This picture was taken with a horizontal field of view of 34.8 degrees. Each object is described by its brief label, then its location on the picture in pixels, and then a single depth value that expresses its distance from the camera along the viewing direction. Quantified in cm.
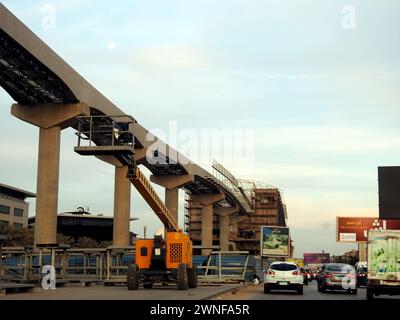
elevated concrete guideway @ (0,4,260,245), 3800
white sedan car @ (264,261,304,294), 3061
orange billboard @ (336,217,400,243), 8300
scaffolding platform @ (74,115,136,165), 2717
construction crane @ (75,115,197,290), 2806
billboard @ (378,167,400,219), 4809
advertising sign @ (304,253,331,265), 13062
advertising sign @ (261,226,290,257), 5356
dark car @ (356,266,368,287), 4553
